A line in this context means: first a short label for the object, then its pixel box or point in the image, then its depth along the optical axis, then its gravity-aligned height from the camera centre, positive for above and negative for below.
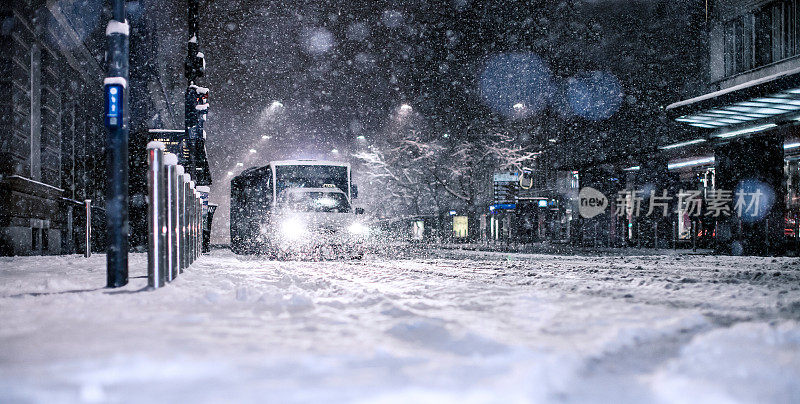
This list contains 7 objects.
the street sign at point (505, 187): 31.97 +1.24
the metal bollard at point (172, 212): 6.40 +0.00
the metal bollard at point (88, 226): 12.84 -0.31
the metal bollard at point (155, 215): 5.74 -0.03
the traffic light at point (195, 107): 14.02 +2.62
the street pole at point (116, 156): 5.80 +0.58
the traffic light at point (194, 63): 13.85 +3.60
